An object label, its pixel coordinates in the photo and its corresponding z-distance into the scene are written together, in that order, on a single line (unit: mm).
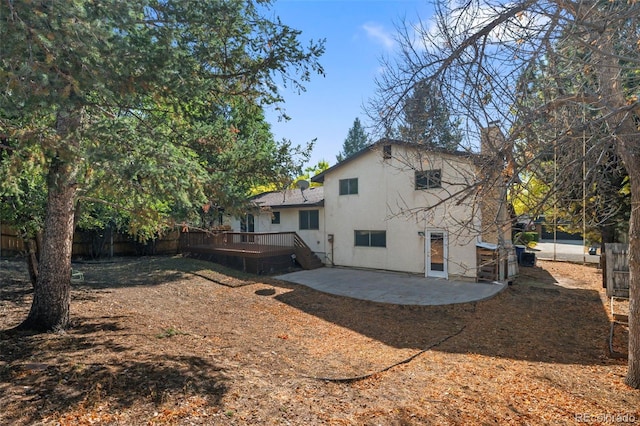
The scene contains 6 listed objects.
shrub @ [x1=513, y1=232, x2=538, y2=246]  24684
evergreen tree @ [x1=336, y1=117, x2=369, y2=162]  59969
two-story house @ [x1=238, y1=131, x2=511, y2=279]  12969
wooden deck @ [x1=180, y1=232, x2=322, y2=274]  14781
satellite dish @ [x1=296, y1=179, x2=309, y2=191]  19328
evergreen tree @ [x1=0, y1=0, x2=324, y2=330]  3137
